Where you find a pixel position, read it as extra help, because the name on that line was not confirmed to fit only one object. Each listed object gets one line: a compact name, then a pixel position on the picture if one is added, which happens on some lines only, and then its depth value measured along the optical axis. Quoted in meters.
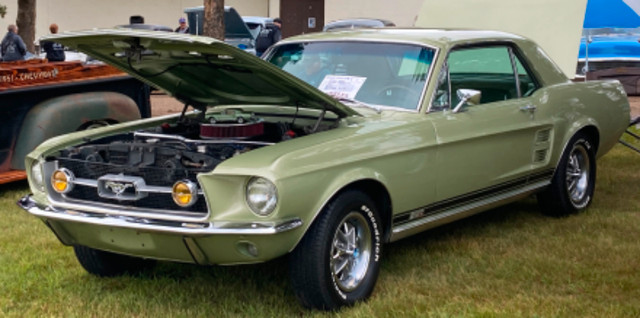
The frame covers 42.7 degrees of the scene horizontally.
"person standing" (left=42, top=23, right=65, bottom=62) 14.74
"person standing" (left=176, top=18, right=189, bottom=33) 19.36
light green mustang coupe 3.89
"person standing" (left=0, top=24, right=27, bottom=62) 15.21
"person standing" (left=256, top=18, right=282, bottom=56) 16.44
